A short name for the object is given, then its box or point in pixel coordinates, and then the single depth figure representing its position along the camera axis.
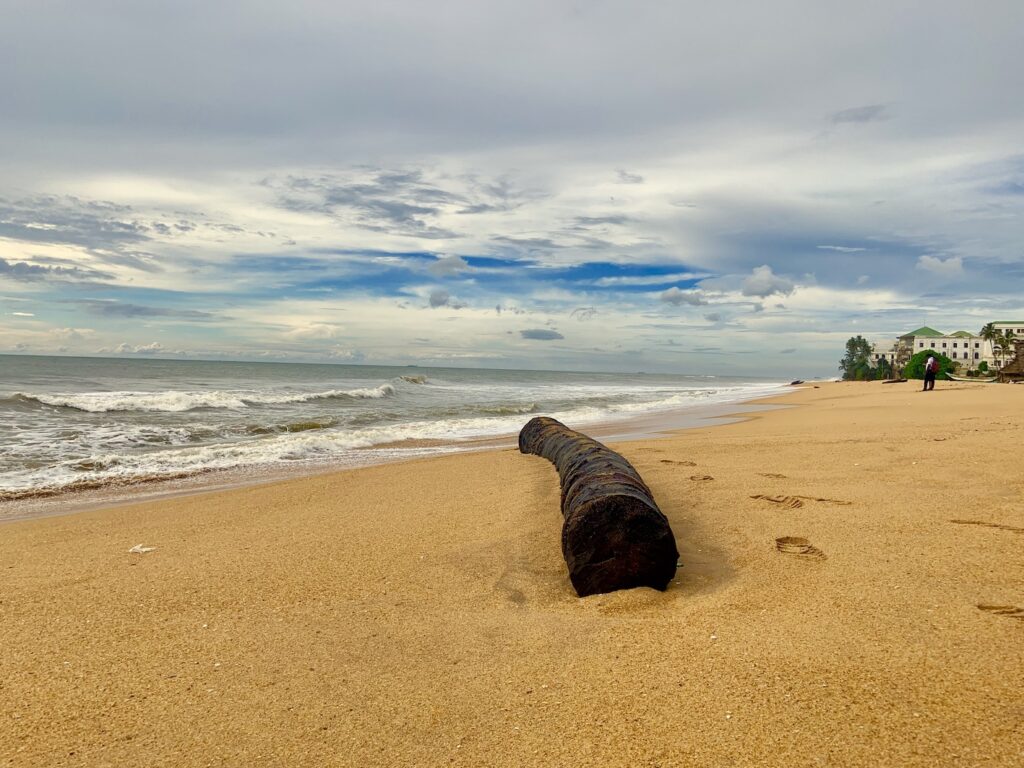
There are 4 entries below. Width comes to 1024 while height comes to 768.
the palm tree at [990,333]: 84.04
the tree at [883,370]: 61.79
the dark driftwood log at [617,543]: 3.99
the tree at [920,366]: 44.88
